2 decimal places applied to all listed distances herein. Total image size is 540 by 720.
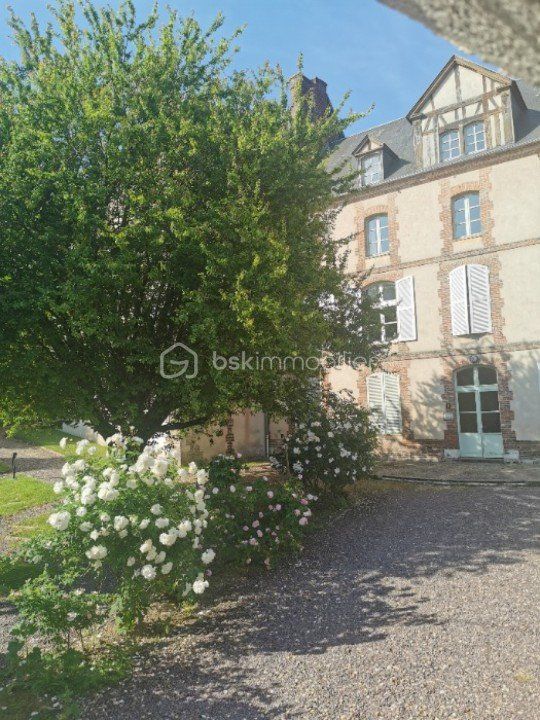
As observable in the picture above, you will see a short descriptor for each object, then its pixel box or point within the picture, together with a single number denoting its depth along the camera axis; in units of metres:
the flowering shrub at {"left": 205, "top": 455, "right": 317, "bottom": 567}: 6.34
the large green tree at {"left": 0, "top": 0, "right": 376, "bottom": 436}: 7.15
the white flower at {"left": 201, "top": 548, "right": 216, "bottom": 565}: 4.88
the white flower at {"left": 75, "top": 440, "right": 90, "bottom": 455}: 5.32
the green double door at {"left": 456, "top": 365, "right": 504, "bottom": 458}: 14.80
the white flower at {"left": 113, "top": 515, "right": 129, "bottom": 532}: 4.38
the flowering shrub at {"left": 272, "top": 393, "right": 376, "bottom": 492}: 9.48
